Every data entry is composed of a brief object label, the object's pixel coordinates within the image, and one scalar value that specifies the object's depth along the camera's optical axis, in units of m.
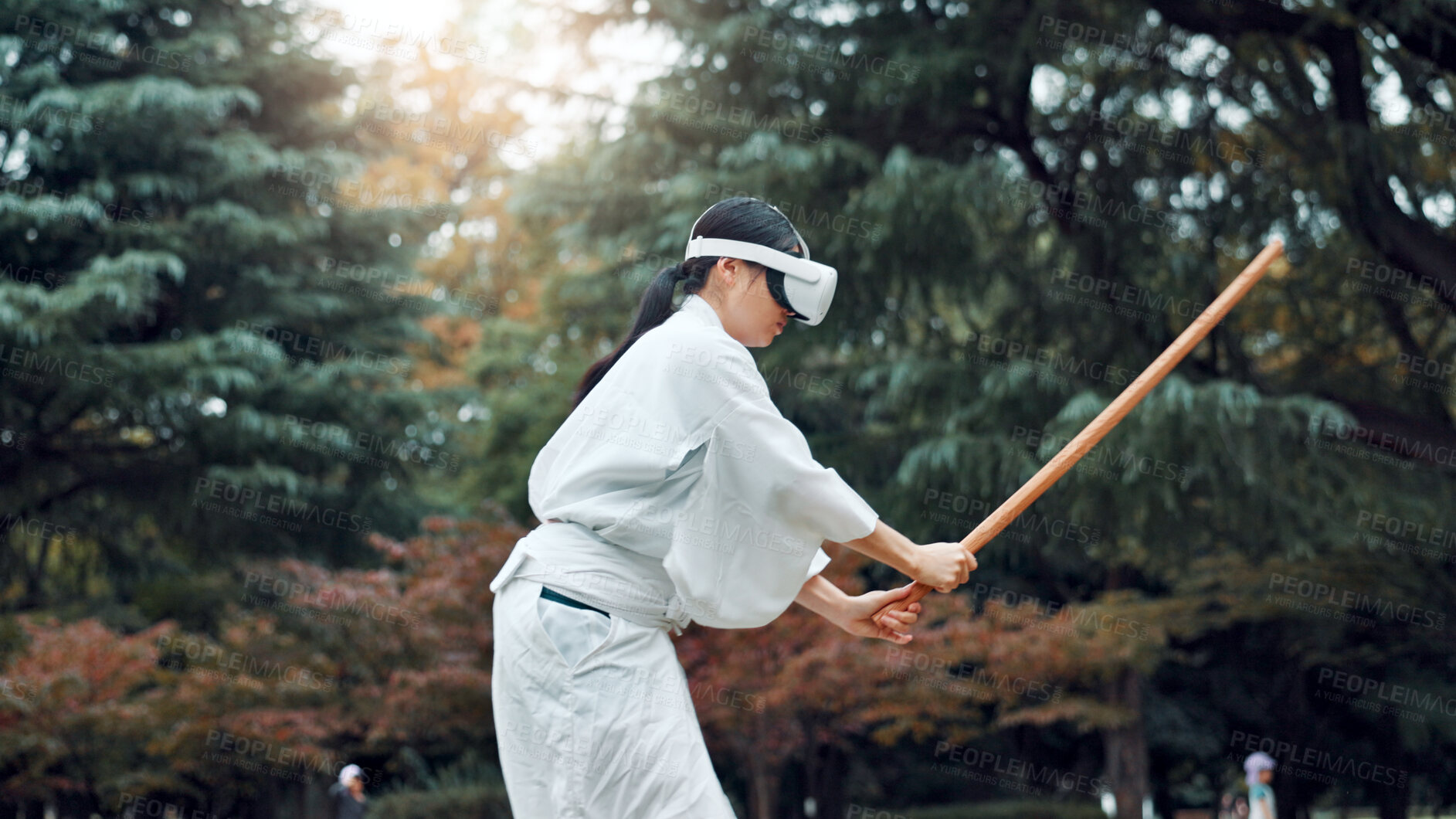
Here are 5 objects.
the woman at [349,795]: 10.93
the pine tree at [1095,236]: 9.09
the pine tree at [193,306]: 12.02
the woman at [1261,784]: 10.40
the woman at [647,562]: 1.94
